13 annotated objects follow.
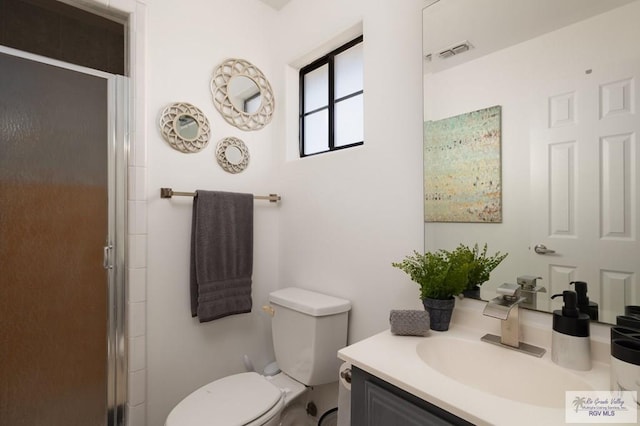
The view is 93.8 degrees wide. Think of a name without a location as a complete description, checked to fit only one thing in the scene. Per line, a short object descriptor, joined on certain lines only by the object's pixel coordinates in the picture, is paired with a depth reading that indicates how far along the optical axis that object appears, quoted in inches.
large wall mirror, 31.0
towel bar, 57.1
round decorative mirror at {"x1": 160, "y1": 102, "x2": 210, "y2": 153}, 57.8
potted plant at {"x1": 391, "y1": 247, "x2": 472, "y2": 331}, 39.2
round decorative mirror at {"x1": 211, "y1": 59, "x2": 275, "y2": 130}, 65.6
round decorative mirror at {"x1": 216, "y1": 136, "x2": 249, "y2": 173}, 65.5
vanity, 24.2
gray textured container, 37.3
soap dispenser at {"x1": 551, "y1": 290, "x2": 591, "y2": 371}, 30.0
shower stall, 46.6
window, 63.2
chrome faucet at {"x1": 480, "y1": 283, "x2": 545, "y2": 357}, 33.7
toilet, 44.4
